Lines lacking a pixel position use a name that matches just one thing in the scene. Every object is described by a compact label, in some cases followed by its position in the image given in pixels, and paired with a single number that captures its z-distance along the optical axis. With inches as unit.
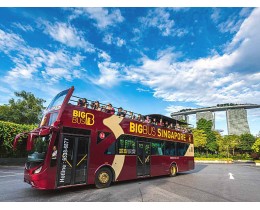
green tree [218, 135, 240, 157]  1986.5
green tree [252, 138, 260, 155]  1264.4
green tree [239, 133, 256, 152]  2055.7
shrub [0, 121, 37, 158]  671.0
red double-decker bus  243.0
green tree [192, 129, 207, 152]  1889.5
